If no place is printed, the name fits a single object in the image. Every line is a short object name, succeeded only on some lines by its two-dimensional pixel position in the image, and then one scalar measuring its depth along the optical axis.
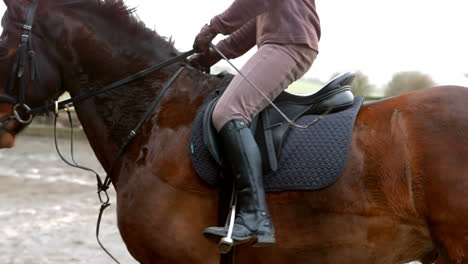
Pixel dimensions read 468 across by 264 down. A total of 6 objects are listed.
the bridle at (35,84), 3.20
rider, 2.96
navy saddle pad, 2.99
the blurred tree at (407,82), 13.18
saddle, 3.06
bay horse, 2.95
